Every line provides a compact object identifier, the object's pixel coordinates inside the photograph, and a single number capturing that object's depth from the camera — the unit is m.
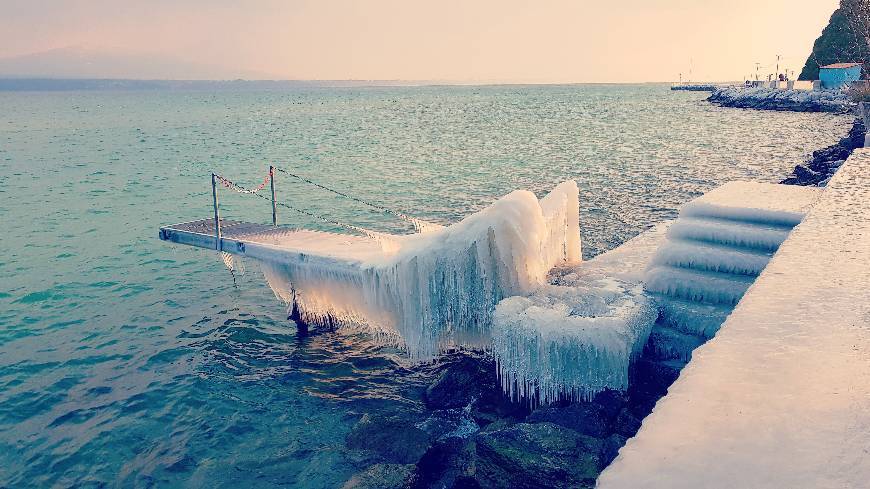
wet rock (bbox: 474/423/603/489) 7.86
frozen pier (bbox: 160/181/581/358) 11.90
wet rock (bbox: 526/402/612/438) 9.11
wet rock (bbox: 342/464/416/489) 8.76
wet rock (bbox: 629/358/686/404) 10.57
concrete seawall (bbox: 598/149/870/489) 4.37
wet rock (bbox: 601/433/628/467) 8.15
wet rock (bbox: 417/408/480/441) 10.42
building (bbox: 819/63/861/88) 84.97
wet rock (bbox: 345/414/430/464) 9.77
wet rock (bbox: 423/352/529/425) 11.02
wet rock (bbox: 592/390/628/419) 9.64
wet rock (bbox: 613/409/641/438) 9.21
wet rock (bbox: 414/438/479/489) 8.70
